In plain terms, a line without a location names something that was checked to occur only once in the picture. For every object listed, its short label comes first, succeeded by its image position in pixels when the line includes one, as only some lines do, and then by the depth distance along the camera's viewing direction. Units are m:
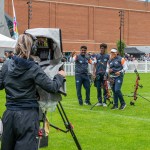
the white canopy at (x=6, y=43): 11.18
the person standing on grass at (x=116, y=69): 13.91
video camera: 6.22
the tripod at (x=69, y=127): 7.23
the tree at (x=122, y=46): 64.99
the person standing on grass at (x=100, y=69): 14.89
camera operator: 5.01
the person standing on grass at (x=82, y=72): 15.48
